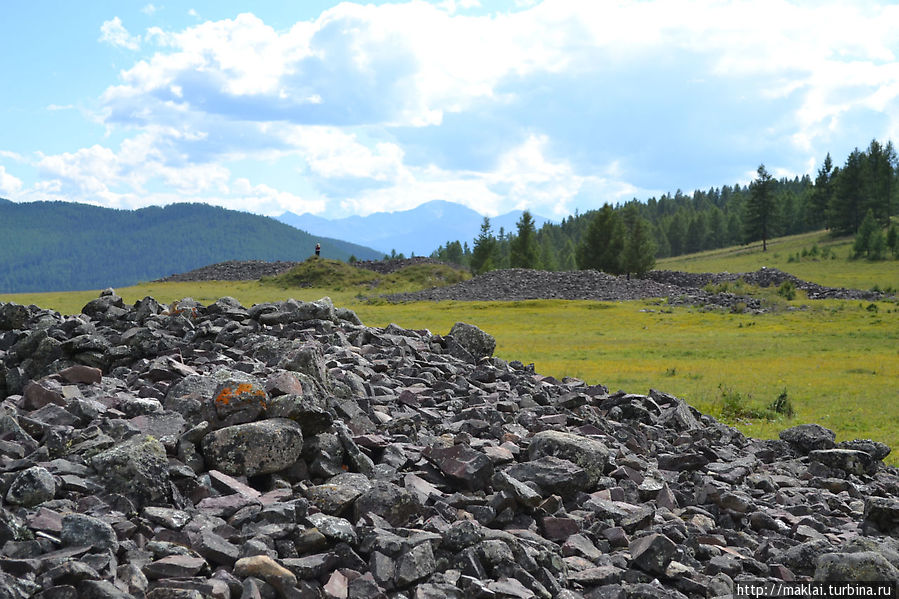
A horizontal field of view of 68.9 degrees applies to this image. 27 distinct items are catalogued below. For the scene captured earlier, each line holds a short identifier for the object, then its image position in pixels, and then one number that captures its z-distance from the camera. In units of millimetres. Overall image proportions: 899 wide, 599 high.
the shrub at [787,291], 59562
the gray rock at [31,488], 6270
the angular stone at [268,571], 5645
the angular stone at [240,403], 8056
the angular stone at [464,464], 8172
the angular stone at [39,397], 9391
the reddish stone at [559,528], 7559
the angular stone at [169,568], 5543
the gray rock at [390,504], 7039
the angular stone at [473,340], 17406
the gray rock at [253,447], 7512
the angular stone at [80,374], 10977
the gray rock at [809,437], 13078
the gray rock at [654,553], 6941
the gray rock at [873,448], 12627
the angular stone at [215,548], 5859
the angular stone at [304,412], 7961
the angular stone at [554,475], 8312
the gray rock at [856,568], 6715
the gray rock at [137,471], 6688
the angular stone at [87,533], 5664
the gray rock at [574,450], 9009
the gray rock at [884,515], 9039
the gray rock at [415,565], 6039
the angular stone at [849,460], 12086
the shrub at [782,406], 18594
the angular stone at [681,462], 11031
